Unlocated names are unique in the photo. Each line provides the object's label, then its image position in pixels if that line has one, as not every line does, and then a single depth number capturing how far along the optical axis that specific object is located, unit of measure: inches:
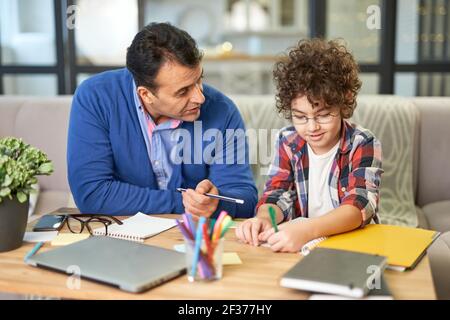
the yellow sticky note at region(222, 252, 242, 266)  76.5
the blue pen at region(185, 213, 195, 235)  73.5
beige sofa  124.8
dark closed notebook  69.4
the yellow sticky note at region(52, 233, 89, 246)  81.5
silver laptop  71.7
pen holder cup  72.6
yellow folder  75.7
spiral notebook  83.0
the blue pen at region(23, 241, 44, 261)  77.1
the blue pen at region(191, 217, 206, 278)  72.3
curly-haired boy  87.9
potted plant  79.2
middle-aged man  94.8
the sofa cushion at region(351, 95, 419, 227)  124.7
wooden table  70.6
